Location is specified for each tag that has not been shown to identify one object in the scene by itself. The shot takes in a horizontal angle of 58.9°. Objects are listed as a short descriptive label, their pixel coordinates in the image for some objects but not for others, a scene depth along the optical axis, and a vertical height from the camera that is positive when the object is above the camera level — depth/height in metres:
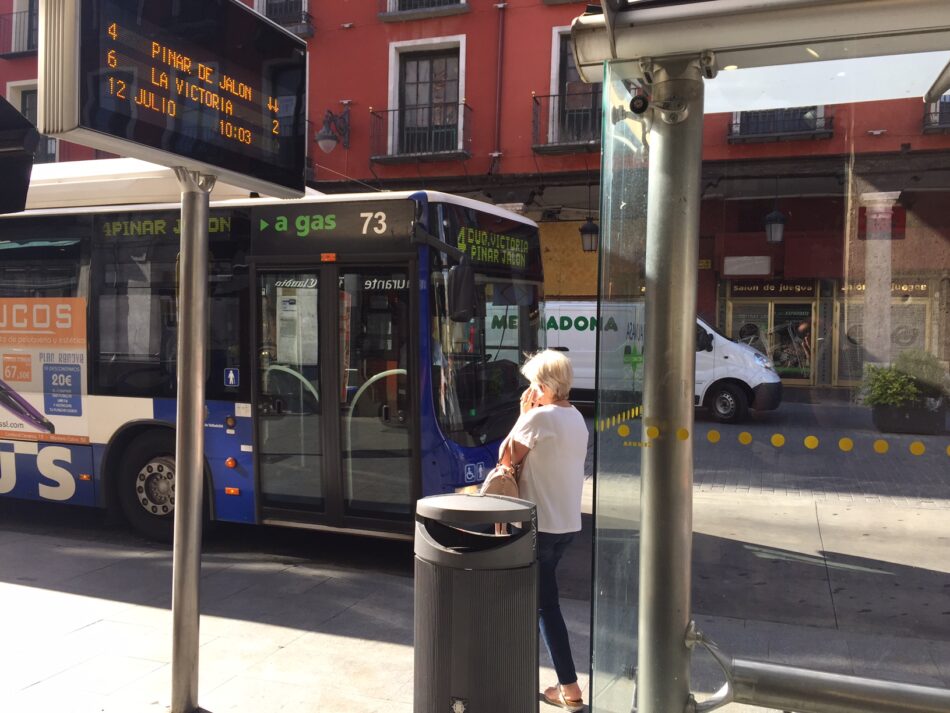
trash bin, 3.18 -1.05
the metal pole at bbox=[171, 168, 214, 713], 3.88 -0.43
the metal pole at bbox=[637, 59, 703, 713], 3.19 -0.02
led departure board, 3.19 +1.12
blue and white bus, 6.54 -0.08
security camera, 3.17 +0.91
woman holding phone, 4.16 -0.63
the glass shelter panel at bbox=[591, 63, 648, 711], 3.21 -0.08
